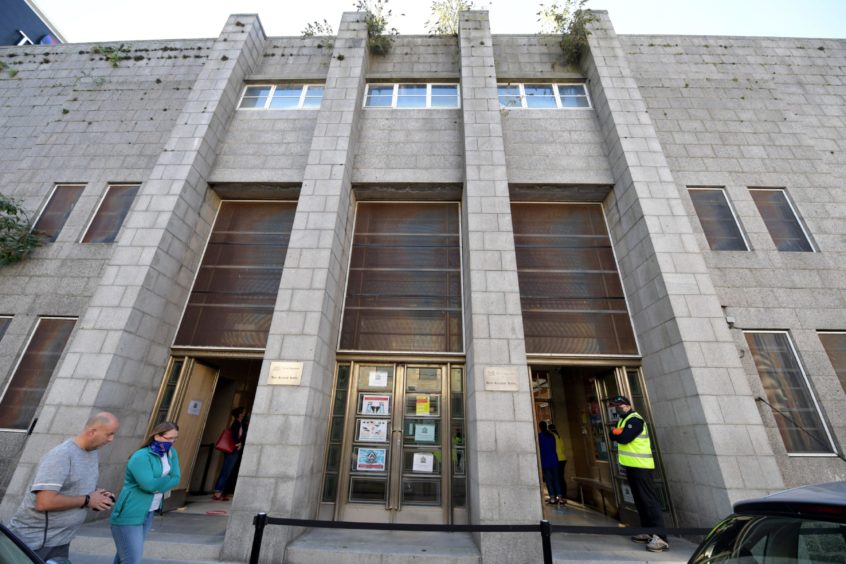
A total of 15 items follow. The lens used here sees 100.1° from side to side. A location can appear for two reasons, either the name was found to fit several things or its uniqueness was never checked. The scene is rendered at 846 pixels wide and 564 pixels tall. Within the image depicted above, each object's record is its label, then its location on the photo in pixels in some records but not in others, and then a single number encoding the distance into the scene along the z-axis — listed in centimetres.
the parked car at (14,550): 212
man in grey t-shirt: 294
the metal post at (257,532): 411
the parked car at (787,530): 183
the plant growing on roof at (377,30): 1164
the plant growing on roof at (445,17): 1261
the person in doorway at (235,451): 873
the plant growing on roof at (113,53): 1198
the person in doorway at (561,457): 912
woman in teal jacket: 341
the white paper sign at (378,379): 780
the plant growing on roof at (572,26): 1106
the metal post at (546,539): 389
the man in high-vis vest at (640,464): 549
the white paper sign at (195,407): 798
